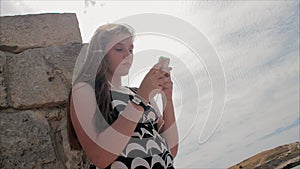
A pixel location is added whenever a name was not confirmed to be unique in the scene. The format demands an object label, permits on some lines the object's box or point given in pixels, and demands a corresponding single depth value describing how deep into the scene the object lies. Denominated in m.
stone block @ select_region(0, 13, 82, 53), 1.68
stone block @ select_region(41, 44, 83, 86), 1.64
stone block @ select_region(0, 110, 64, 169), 1.42
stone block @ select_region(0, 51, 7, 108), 1.51
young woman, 1.13
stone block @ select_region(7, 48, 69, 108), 1.54
